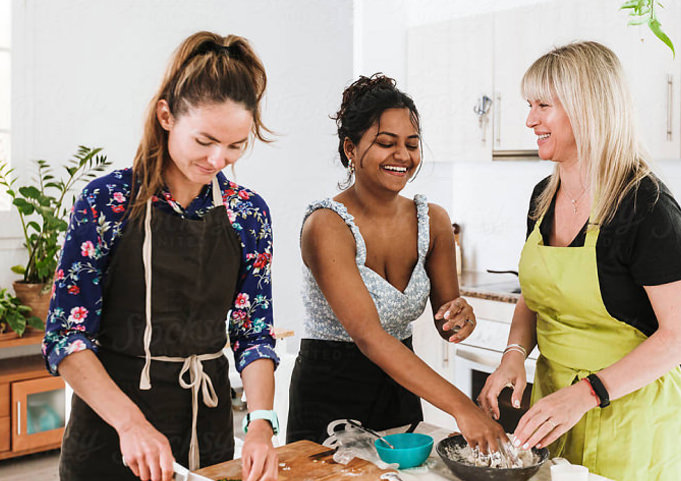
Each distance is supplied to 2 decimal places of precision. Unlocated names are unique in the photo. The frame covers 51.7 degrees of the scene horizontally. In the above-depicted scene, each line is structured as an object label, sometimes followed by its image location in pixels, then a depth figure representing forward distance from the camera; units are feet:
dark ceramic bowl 3.46
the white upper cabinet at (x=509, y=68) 8.51
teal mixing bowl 3.81
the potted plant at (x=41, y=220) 10.07
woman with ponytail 3.50
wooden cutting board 3.58
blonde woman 3.91
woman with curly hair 4.68
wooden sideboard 9.73
